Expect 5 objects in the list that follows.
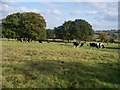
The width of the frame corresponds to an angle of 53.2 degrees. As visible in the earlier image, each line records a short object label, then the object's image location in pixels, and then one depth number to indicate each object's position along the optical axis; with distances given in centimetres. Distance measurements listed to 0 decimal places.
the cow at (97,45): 2273
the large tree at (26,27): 3835
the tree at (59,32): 5098
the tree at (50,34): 5904
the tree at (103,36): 5572
